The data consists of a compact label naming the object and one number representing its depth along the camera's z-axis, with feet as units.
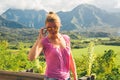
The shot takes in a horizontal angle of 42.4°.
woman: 5.13
